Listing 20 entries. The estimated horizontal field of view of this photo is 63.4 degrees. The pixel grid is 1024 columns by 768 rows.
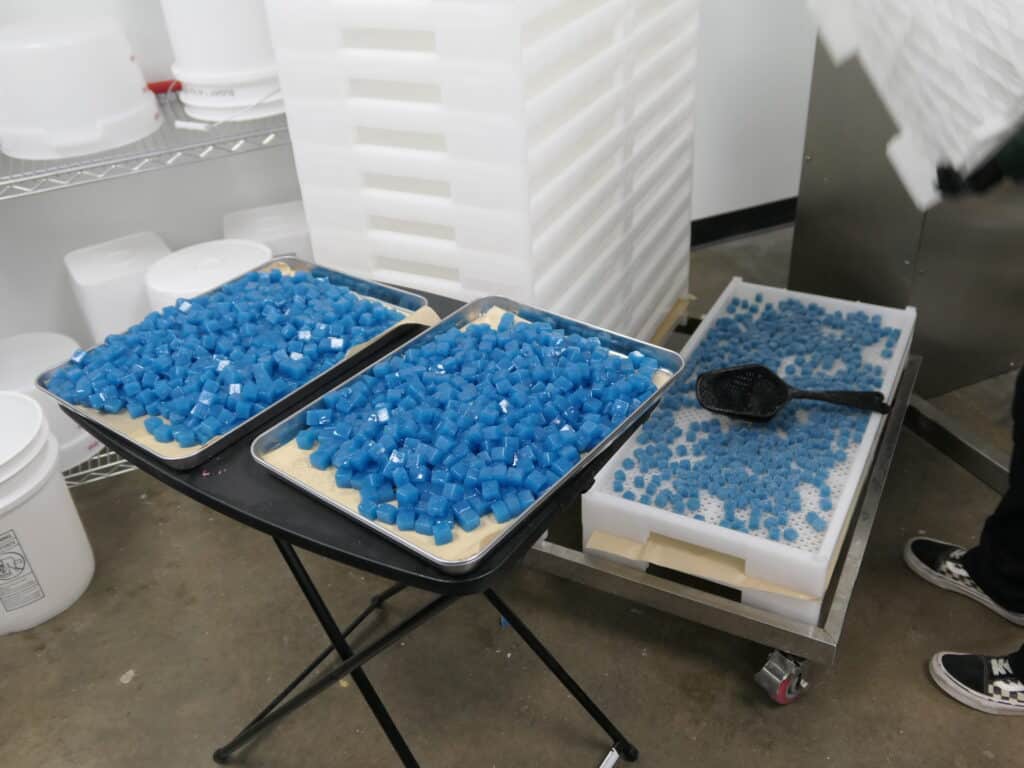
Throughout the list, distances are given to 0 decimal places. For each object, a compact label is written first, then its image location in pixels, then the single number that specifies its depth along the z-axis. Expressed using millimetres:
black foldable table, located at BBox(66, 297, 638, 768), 765
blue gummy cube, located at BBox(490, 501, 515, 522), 796
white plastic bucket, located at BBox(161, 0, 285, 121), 1531
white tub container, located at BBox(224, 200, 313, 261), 1890
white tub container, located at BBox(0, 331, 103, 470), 1734
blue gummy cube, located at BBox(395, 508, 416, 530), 790
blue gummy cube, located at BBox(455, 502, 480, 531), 789
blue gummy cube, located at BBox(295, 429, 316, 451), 897
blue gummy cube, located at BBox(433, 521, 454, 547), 773
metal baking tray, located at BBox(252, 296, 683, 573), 760
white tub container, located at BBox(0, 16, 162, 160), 1415
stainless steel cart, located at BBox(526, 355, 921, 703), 1254
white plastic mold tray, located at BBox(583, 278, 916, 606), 1242
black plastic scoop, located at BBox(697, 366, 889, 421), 1516
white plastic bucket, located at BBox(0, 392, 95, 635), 1449
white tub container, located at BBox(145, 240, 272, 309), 1658
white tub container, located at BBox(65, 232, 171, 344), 1749
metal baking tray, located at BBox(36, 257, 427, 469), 898
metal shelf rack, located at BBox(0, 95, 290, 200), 1471
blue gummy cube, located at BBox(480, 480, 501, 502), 810
